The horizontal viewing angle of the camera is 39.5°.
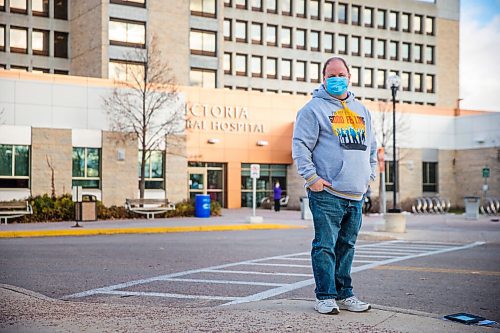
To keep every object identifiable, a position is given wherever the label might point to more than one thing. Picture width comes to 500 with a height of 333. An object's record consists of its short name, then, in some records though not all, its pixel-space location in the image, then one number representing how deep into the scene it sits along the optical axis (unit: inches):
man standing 224.1
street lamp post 894.4
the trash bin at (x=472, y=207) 1122.7
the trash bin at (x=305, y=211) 1087.0
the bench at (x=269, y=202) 1544.0
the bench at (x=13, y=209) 943.0
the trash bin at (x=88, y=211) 973.5
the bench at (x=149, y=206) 1099.3
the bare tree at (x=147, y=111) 1274.6
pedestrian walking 1385.3
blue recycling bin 1125.1
